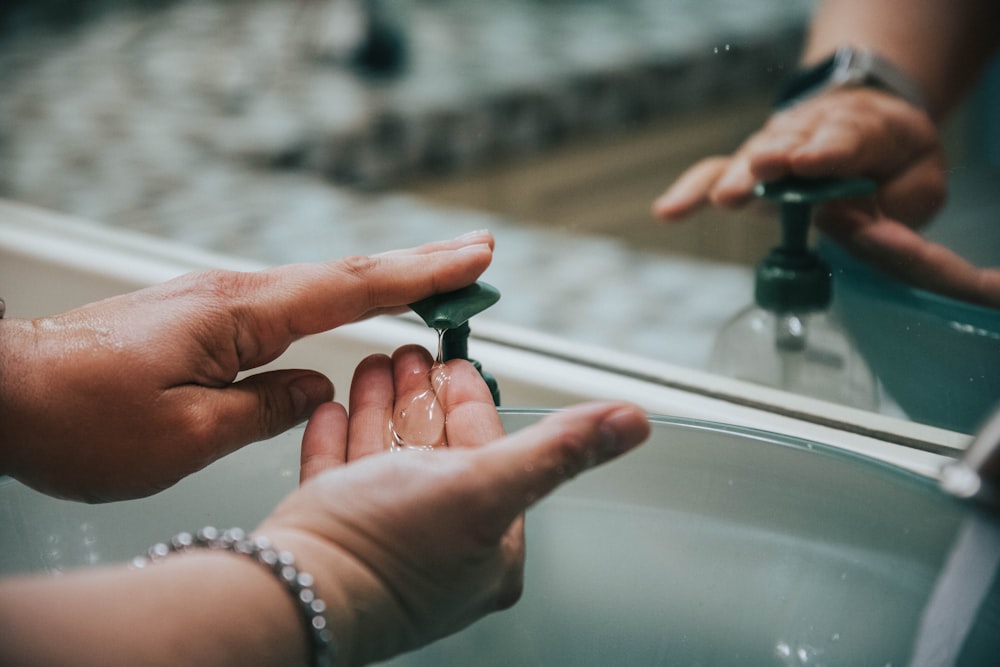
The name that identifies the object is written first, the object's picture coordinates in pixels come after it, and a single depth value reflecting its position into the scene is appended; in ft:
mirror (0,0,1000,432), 2.21
